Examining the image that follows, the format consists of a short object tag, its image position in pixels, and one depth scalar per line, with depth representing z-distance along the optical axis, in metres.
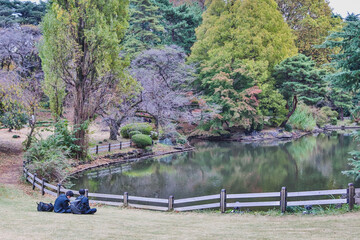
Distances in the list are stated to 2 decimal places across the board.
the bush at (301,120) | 43.56
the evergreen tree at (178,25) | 47.97
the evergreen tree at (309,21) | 52.09
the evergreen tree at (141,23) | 43.94
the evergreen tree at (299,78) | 38.06
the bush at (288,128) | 41.26
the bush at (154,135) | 31.69
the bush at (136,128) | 29.39
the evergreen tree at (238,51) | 36.59
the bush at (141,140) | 27.25
